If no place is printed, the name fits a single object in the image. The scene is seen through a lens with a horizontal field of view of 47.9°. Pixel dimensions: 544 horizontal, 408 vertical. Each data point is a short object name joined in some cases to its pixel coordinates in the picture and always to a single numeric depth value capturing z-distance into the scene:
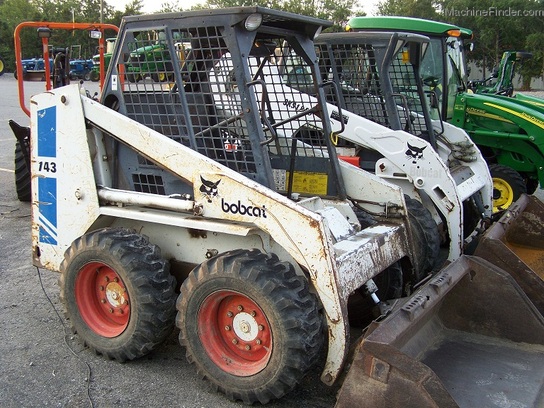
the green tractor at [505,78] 10.70
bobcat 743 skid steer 3.26
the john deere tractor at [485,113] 7.93
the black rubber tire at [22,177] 7.73
